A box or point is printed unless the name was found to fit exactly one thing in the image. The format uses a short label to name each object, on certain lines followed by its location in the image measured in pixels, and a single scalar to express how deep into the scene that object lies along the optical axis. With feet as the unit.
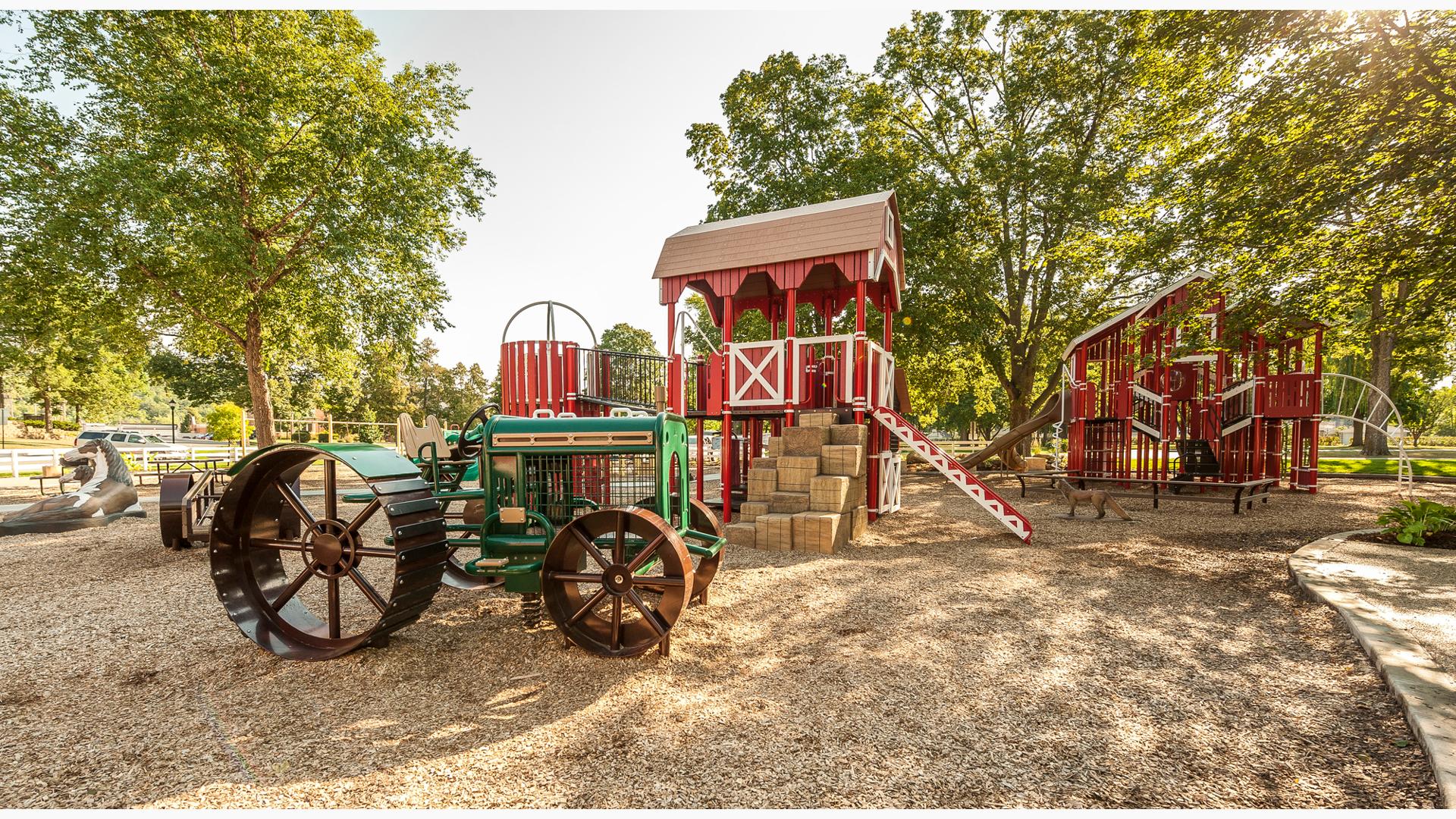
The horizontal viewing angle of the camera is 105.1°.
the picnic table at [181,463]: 42.49
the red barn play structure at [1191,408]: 43.52
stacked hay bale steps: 24.91
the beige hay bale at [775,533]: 24.94
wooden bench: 35.88
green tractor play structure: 12.21
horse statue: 28.55
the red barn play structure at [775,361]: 30.55
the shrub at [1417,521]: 22.97
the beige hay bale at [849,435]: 28.37
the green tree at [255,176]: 41.65
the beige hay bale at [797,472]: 27.09
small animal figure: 32.14
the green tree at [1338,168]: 20.63
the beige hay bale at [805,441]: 28.19
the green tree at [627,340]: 187.32
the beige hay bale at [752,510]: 27.07
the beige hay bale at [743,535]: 25.64
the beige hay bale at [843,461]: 26.91
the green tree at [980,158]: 54.65
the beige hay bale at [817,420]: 29.01
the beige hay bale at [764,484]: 27.86
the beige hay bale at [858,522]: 27.20
